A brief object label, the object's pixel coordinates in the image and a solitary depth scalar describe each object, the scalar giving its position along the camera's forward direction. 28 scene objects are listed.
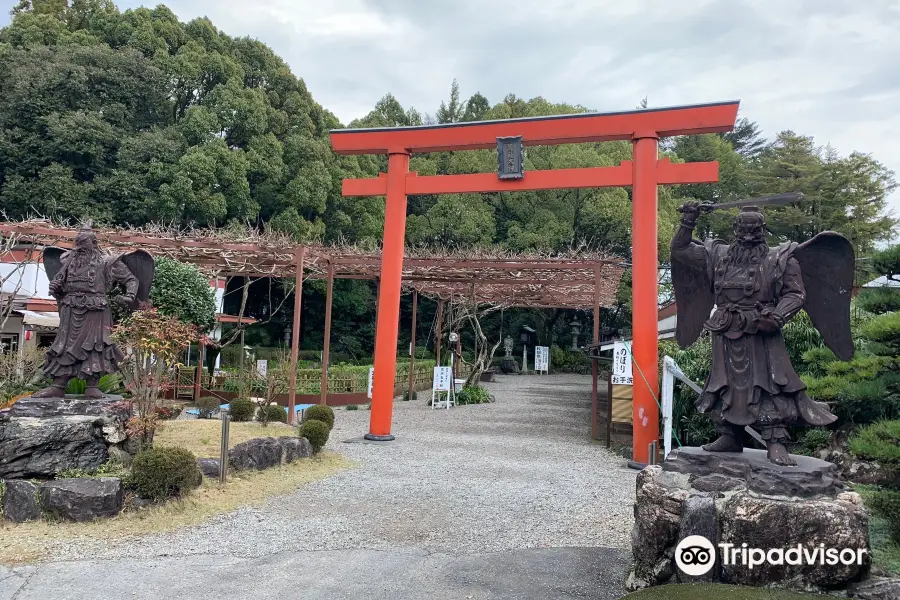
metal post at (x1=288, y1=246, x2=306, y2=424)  10.84
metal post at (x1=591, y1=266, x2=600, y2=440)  11.27
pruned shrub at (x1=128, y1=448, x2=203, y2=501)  5.71
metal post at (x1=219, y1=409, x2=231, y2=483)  6.58
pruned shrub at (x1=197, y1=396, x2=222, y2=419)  11.23
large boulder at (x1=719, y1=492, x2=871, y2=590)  3.51
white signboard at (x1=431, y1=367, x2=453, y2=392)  15.32
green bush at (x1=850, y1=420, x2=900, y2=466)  4.16
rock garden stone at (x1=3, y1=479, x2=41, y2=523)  5.28
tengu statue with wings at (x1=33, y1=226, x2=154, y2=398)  6.54
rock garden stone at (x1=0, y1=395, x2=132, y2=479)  5.70
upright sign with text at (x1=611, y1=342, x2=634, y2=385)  9.59
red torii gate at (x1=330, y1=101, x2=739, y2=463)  8.50
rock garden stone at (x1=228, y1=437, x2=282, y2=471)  7.24
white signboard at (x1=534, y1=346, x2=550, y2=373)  24.69
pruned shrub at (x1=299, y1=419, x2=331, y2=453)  8.41
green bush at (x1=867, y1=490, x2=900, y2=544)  4.30
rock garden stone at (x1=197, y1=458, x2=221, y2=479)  6.70
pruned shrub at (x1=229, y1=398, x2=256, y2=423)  9.77
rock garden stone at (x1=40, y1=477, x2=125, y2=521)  5.31
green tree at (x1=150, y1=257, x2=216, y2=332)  9.83
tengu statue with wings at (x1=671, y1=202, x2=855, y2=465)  4.28
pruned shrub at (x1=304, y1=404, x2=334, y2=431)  9.53
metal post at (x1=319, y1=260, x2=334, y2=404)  12.72
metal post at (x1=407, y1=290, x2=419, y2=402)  17.08
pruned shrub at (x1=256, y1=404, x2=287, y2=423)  9.98
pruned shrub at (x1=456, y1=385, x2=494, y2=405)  16.78
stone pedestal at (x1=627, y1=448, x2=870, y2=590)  3.54
